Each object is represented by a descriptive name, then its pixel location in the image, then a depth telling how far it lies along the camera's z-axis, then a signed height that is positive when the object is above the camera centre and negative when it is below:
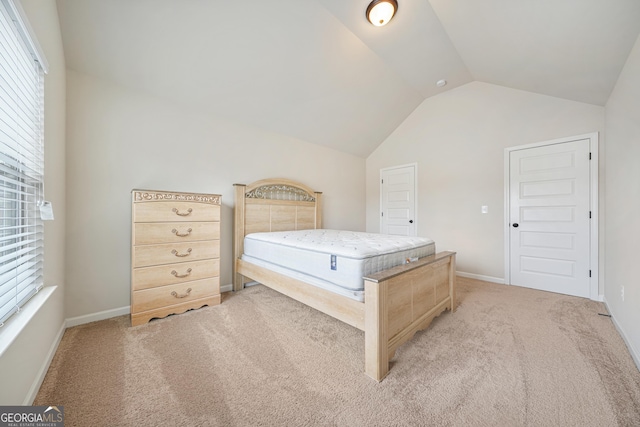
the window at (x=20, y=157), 1.07 +0.29
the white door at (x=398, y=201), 4.29 +0.24
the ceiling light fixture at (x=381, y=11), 2.13 +1.87
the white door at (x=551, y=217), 2.82 -0.04
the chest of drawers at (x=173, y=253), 2.05 -0.37
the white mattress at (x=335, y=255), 1.63 -0.34
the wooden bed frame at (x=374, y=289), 1.41 -0.60
